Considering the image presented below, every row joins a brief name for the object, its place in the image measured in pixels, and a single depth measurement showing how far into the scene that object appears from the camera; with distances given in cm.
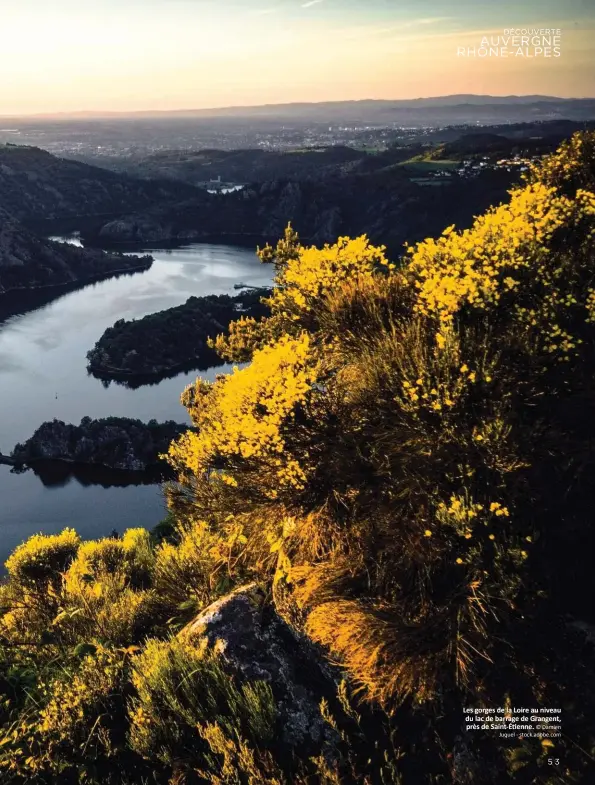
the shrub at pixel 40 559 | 1341
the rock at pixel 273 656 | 681
